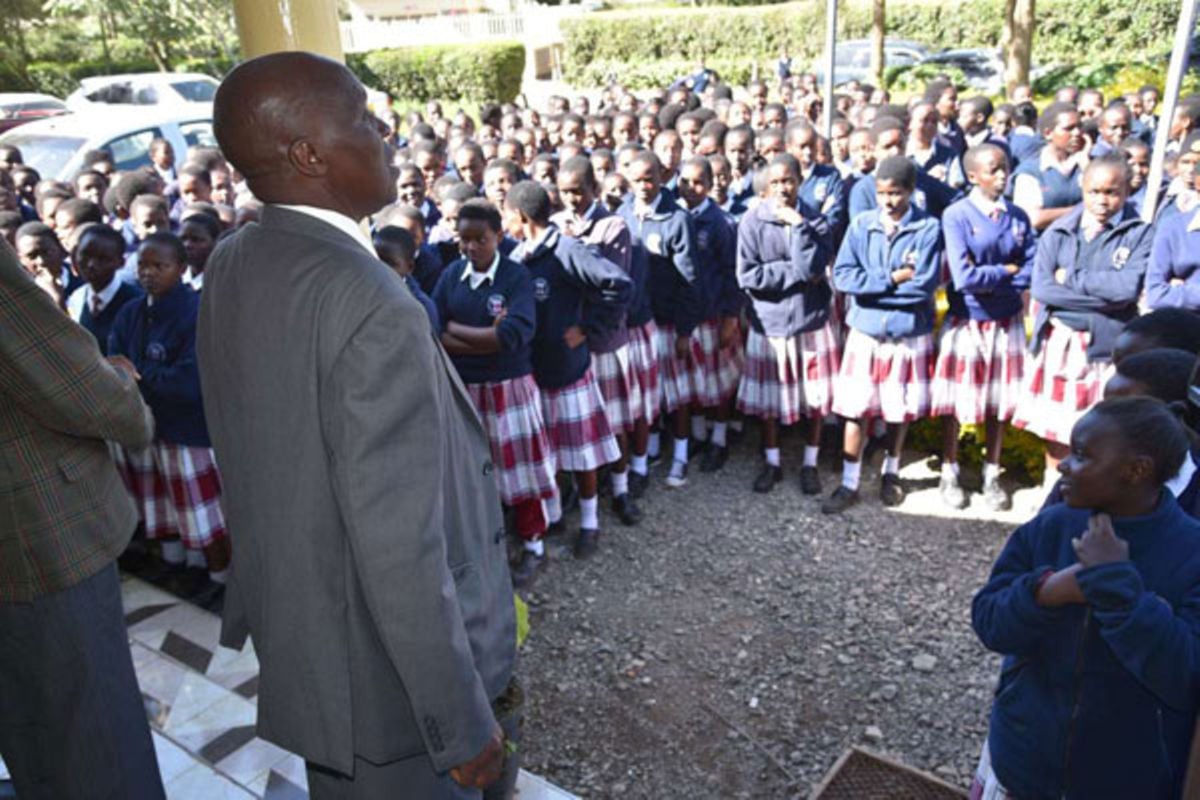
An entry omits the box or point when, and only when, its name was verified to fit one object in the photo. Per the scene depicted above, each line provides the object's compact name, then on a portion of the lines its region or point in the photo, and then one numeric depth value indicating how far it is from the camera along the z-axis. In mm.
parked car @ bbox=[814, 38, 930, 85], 20453
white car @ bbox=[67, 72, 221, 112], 15406
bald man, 1605
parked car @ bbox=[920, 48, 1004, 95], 19328
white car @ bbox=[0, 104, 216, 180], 9547
